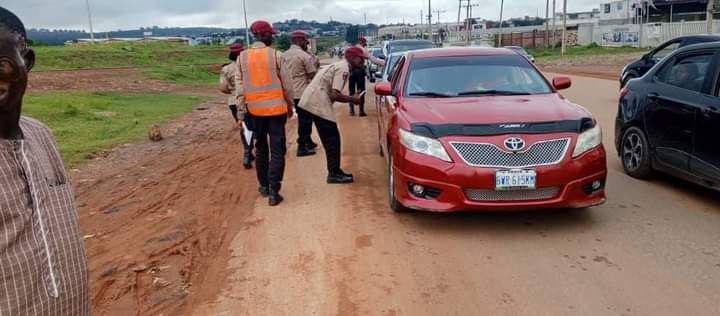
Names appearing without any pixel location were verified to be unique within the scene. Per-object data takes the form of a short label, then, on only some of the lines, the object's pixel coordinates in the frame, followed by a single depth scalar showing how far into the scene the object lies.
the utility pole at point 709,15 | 36.66
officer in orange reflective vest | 6.52
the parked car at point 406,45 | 20.11
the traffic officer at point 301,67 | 9.12
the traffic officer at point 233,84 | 8.76
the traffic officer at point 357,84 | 15.07
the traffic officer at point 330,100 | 7.40
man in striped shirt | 1.68
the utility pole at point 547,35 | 66.31
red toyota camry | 5.20
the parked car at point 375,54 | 21.48
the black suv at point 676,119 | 5.94
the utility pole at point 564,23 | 48.26
